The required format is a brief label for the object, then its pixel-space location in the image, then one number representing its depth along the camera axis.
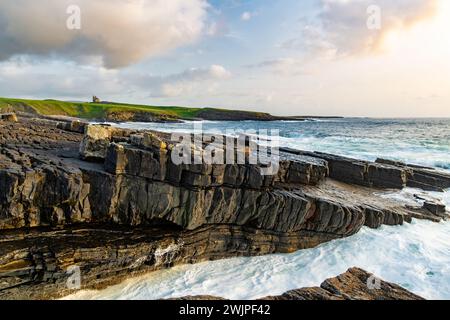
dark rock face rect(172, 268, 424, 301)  6.62
